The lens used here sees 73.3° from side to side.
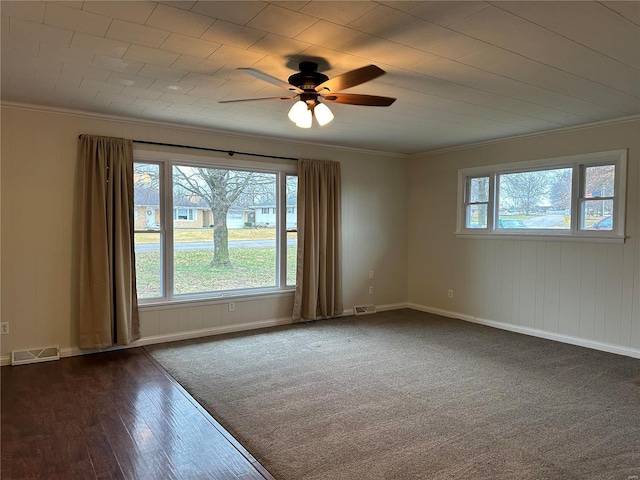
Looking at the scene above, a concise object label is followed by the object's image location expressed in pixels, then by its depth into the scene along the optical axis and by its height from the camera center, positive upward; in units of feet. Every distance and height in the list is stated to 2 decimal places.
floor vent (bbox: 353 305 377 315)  20.74 -4.25
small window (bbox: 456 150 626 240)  15.01 +0.97
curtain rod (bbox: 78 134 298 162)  15.38 +2.80
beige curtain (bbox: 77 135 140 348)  13.97 -0.64
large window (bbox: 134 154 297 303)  15.78 -0.25
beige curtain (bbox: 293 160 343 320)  18.66 -0.87
